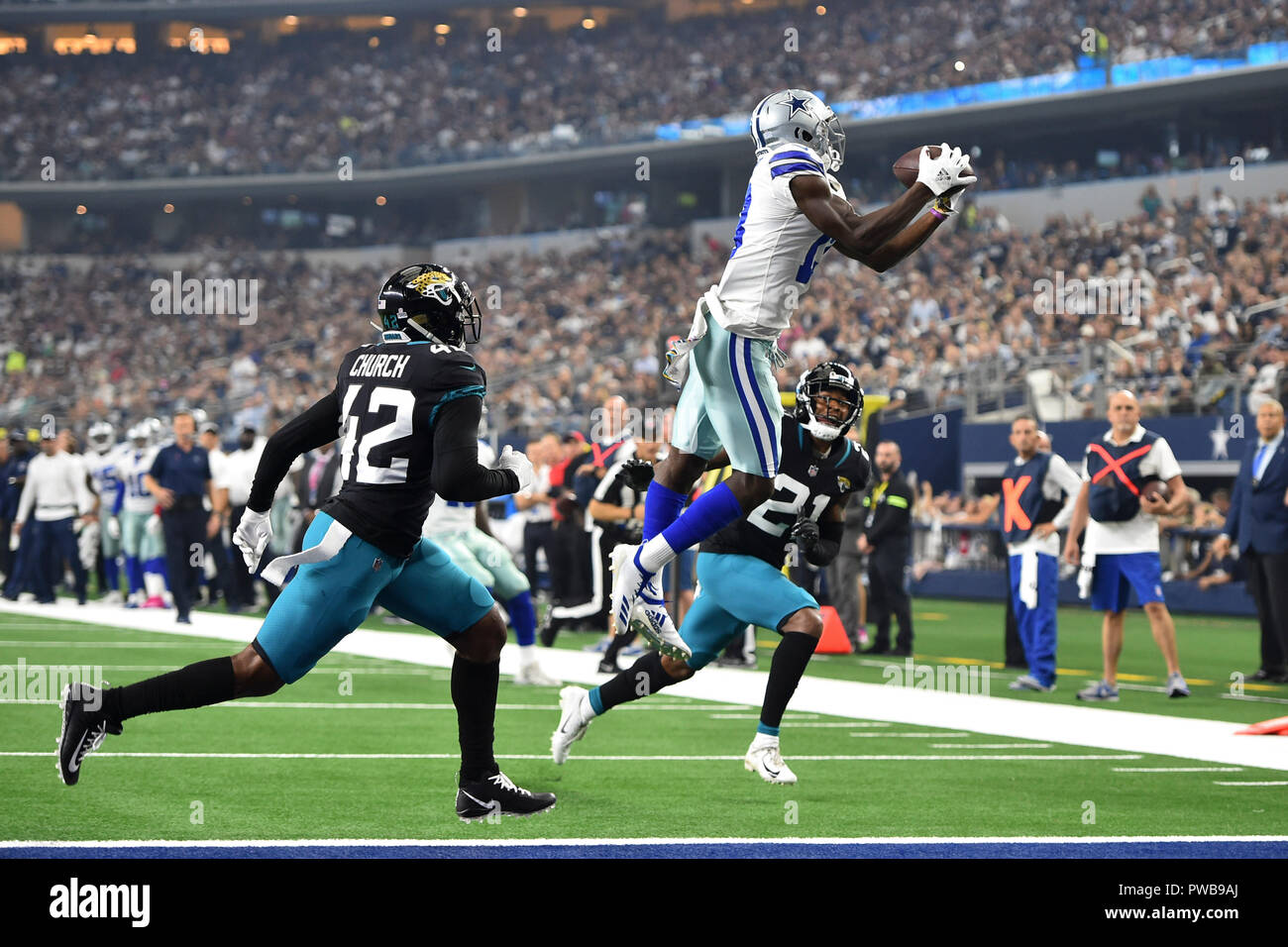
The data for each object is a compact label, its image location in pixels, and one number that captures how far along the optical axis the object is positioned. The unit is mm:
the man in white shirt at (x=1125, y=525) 11438
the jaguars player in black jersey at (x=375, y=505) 5828
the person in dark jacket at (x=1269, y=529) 13289
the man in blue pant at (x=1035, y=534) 12219
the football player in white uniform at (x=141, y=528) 18250
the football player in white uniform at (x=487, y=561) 11297
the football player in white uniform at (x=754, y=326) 7133
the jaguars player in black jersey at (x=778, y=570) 7543
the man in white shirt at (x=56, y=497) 18812
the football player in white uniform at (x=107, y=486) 20453
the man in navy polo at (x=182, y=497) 15961
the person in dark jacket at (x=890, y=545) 15398
